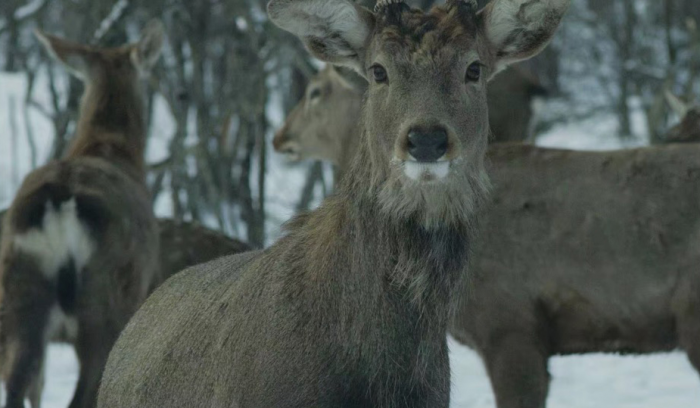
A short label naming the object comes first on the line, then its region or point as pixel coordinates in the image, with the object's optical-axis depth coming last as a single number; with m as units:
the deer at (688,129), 17.05
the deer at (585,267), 13.91
